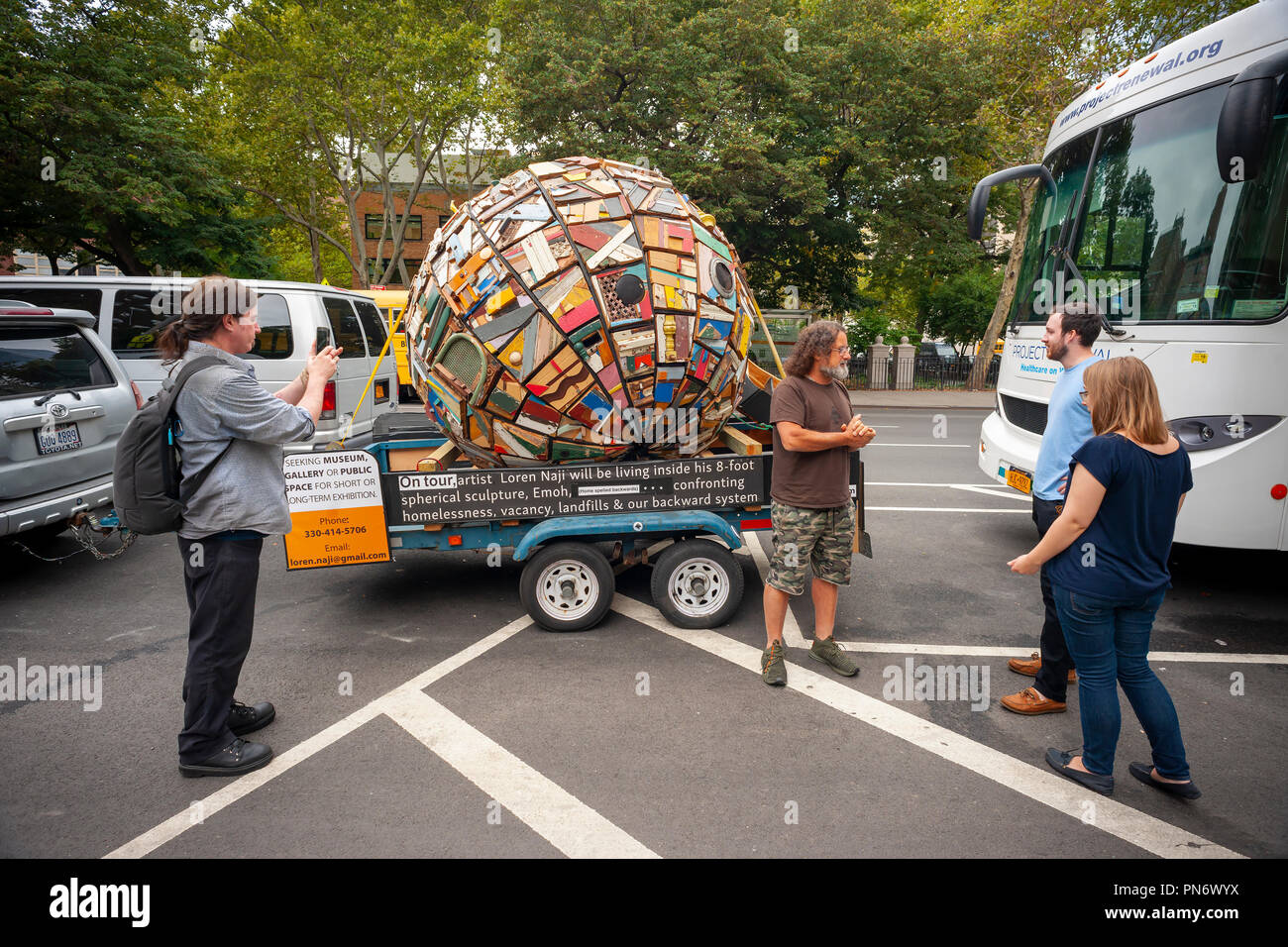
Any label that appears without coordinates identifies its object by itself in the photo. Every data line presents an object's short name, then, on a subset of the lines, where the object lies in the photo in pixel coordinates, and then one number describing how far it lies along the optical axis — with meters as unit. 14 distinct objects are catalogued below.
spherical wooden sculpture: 4.04
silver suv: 4.82
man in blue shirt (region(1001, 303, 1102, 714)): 3.50
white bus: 4.34
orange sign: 4.15
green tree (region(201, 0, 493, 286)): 18.52
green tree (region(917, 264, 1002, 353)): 25.95
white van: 7.29
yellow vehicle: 12.59
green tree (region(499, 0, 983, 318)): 15.98
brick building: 36.59
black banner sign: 4.24
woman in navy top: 2.75
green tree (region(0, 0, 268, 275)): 13.91
